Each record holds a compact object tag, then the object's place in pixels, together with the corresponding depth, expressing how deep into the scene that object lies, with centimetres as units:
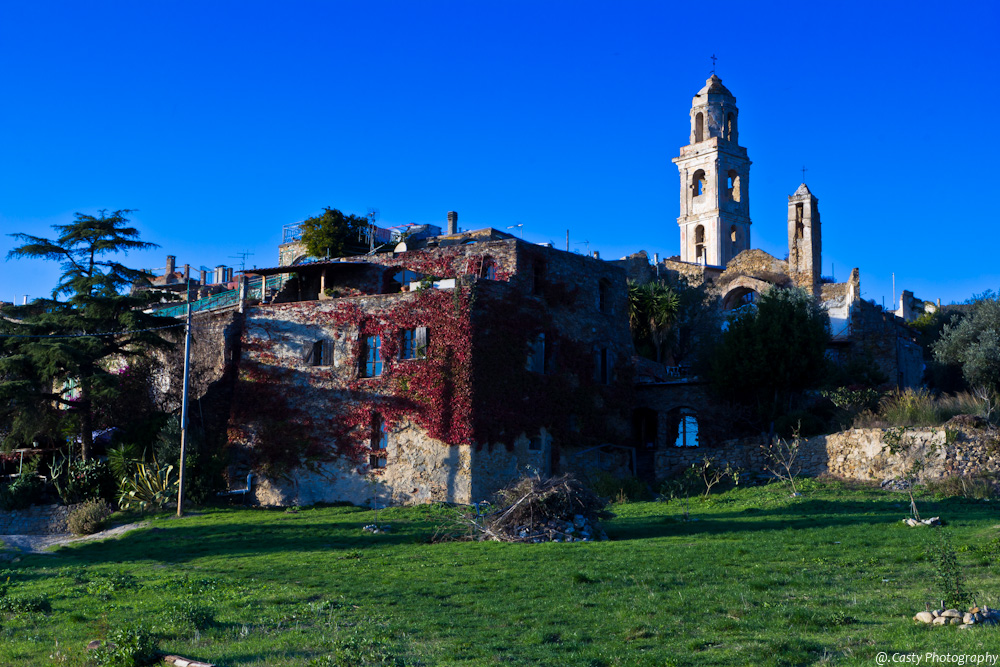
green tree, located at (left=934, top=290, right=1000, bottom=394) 4119
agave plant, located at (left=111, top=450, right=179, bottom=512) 3534
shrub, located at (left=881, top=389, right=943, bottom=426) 3328
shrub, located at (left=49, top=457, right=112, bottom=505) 3700
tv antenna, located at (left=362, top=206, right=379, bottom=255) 5280
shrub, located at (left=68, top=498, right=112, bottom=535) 3288
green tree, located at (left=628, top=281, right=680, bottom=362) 4853
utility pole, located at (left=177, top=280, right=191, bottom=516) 3362
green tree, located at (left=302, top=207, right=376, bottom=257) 5219
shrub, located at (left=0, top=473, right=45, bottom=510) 3753
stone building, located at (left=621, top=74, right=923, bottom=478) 4197
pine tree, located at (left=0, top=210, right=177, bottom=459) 3722
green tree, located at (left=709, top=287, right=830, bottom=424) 3880
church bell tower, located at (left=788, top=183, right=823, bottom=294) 5706
